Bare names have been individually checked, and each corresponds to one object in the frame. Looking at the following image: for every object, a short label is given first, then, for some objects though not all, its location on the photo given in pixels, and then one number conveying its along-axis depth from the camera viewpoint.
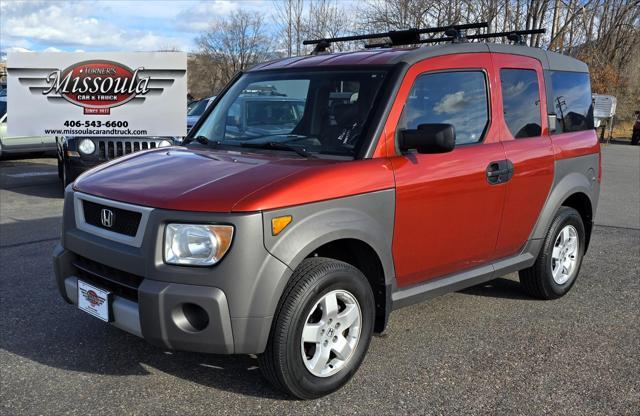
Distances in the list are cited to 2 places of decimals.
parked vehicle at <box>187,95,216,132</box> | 13.46
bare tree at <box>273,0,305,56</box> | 26.52
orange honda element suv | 2.90
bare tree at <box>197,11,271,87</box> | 39.66
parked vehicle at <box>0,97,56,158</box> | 14.06
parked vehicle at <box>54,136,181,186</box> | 9.20
